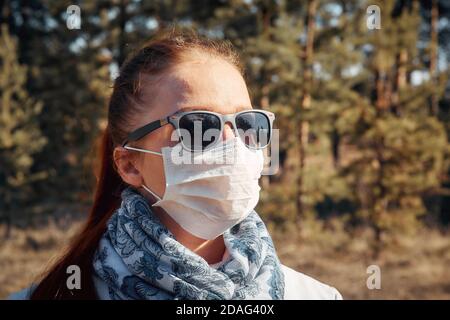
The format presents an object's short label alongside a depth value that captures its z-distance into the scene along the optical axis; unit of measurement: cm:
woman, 170
